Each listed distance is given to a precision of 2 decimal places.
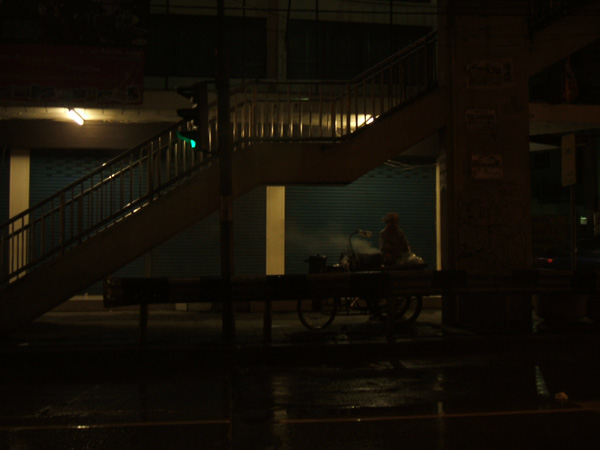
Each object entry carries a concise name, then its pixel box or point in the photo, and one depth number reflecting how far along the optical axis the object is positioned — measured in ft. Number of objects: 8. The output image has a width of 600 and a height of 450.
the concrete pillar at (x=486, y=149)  34.53
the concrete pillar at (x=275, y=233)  44.24
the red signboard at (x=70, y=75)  37.01
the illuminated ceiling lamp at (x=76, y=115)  38.51
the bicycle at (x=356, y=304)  34.83
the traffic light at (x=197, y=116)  29.30
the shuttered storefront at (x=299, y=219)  43.47
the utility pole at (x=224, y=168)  30.19
